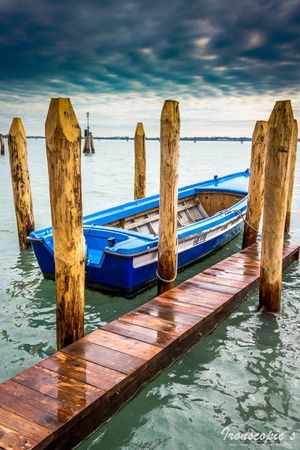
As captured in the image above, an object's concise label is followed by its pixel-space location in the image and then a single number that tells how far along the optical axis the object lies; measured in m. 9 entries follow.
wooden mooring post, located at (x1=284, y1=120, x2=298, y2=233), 9.09
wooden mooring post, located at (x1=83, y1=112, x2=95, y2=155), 46.16
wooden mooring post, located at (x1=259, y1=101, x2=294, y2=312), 4.84
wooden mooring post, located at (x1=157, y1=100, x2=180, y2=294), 5.14
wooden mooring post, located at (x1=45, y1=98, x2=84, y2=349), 3.57
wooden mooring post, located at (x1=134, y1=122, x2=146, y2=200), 10.66
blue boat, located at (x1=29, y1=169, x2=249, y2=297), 5.77
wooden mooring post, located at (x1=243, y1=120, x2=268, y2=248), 7.24
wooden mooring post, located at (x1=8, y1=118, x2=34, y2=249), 7.91
